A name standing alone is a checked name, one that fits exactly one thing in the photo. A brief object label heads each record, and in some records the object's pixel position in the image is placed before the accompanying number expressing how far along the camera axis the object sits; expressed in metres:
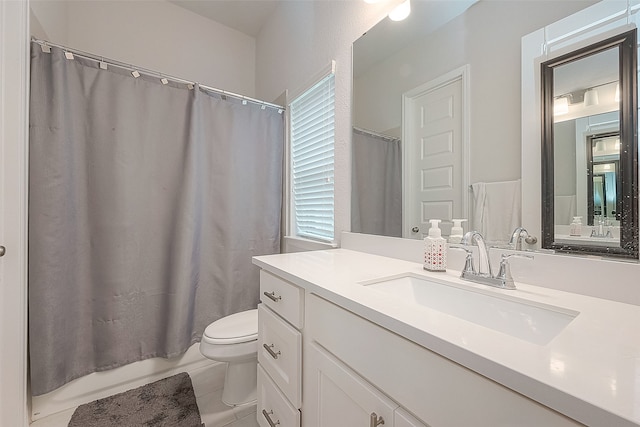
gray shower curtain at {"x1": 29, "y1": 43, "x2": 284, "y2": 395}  1.27
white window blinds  1.61
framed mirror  0.64
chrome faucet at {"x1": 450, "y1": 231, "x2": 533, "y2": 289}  0.75
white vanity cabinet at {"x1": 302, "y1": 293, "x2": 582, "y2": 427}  0.39
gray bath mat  1.25
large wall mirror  0.83
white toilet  1.29
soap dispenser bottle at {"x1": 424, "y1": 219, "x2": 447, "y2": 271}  0.93
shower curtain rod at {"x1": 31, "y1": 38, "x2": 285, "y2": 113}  1.25
